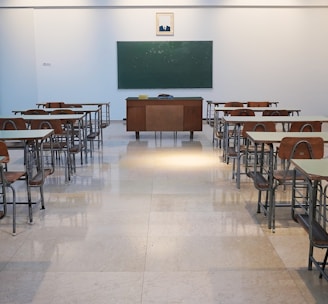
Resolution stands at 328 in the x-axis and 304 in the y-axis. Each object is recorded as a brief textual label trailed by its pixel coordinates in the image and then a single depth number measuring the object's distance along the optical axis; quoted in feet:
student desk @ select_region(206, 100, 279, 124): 30.22
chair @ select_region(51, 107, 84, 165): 20.44
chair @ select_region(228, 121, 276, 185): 18.29
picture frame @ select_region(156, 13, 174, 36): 39.09
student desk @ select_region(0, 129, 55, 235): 14.21
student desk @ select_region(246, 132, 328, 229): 13.38
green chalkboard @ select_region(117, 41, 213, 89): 39.52
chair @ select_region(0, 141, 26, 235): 11.91
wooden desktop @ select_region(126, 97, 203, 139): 31.19
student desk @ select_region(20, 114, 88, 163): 19.76
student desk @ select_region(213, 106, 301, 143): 24.59
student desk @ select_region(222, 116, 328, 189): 18.53
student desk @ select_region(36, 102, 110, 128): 27.99
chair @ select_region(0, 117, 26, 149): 18.81
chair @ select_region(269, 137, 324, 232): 12.67
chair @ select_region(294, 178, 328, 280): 9.42
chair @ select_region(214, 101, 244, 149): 27.20
